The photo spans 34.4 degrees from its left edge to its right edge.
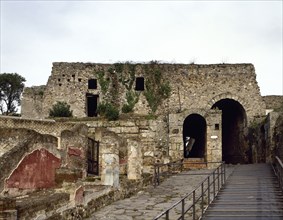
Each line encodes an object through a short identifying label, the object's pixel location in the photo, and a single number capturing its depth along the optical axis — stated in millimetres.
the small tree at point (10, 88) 54375
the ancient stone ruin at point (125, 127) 11508
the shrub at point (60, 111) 26906
